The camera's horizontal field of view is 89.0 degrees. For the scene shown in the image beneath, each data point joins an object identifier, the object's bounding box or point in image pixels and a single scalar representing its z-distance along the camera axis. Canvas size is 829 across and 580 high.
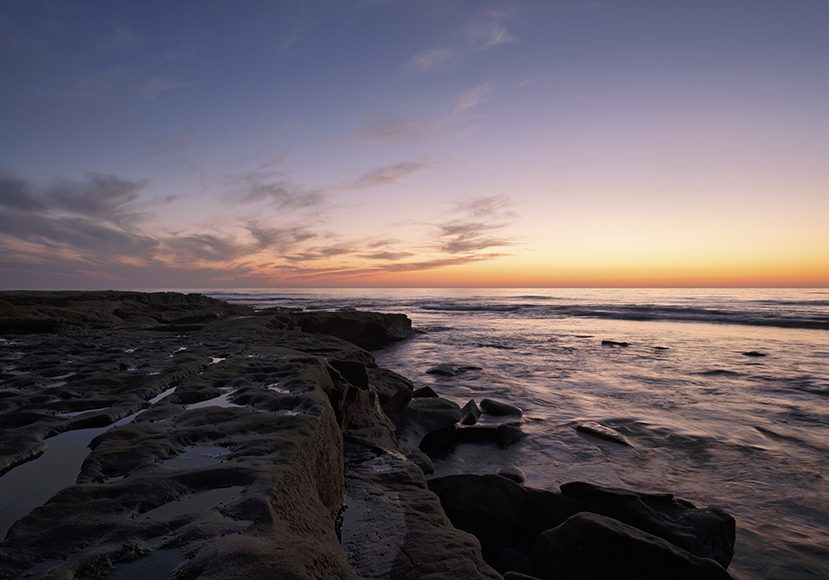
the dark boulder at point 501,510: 4.36
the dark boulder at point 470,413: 7.94
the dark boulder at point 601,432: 6.93
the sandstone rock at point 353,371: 6.16
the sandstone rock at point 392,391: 7.32
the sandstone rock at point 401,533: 2.65
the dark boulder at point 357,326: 18.83
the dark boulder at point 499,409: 8.54
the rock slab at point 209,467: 1.76
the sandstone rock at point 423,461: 5.61
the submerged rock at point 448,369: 12.71
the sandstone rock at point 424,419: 6.81
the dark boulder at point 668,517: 3.92
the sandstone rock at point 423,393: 9.58
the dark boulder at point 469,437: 6.80
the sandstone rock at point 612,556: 3.41
